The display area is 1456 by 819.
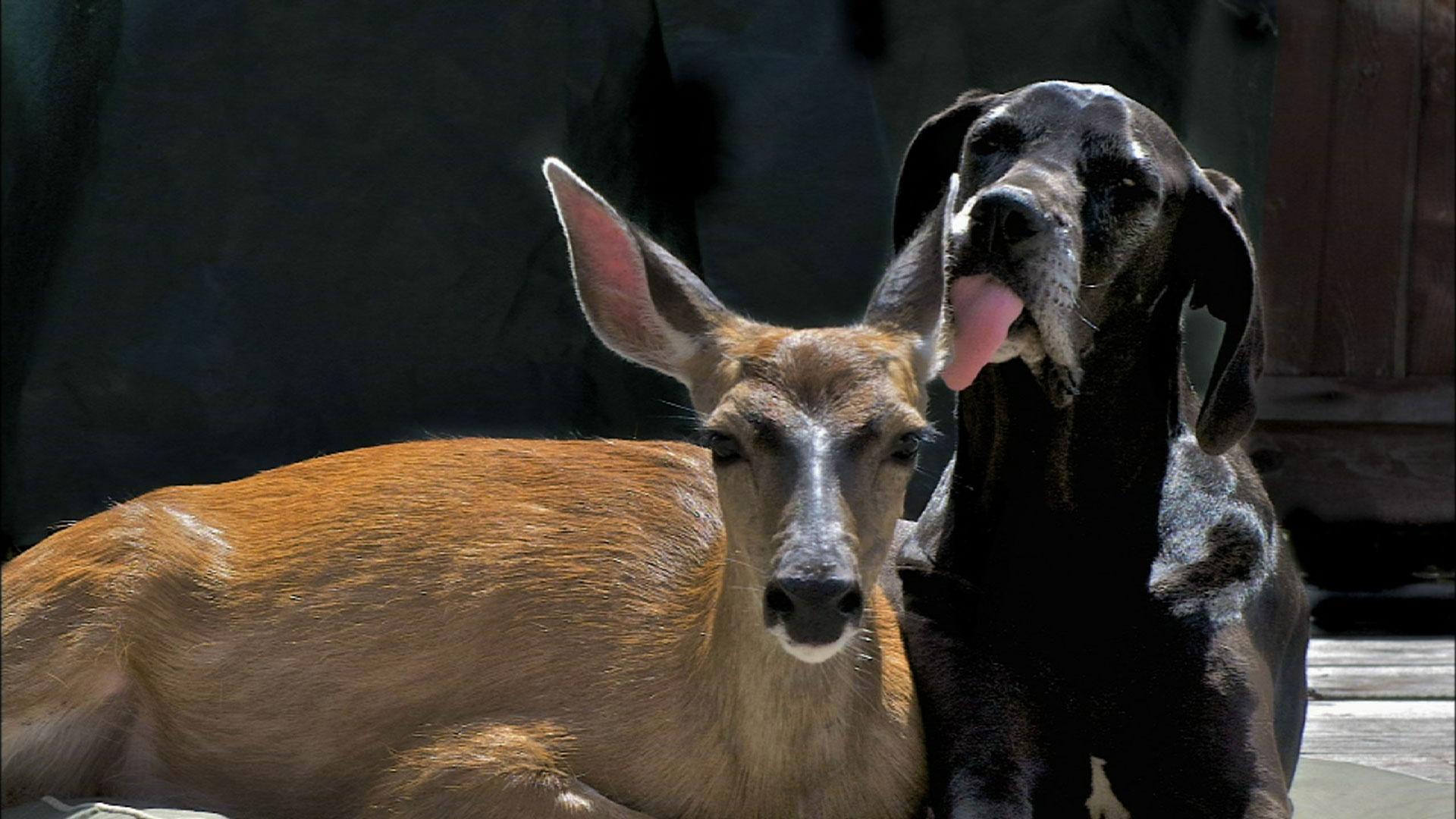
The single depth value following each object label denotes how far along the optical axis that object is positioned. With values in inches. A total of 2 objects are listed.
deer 244.8
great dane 260.7
